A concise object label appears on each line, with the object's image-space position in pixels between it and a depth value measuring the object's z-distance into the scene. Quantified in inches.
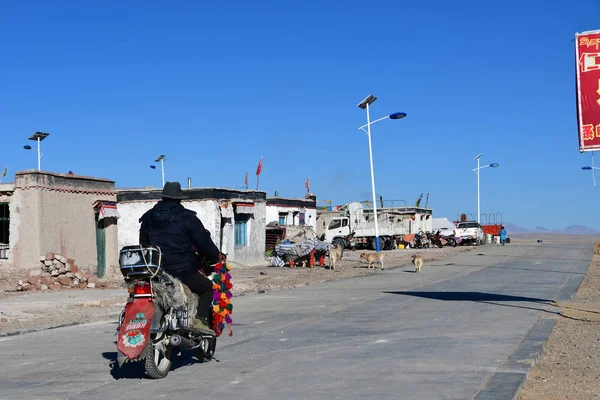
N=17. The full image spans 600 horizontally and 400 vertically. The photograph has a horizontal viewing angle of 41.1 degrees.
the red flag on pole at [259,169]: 1940.2
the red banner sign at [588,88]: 535.8
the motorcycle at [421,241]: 2461.9
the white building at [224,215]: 1353.3
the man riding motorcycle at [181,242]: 331.0
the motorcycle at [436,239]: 2519.3
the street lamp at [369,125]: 1791.3
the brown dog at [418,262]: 1139.9
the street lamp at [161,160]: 1947.6
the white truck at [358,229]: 2229.7
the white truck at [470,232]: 2598.4
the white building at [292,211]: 1996.8
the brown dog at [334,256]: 1303.2
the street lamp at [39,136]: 1322.6
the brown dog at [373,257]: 1280.8
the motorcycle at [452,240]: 2585.6
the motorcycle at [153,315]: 296.2
